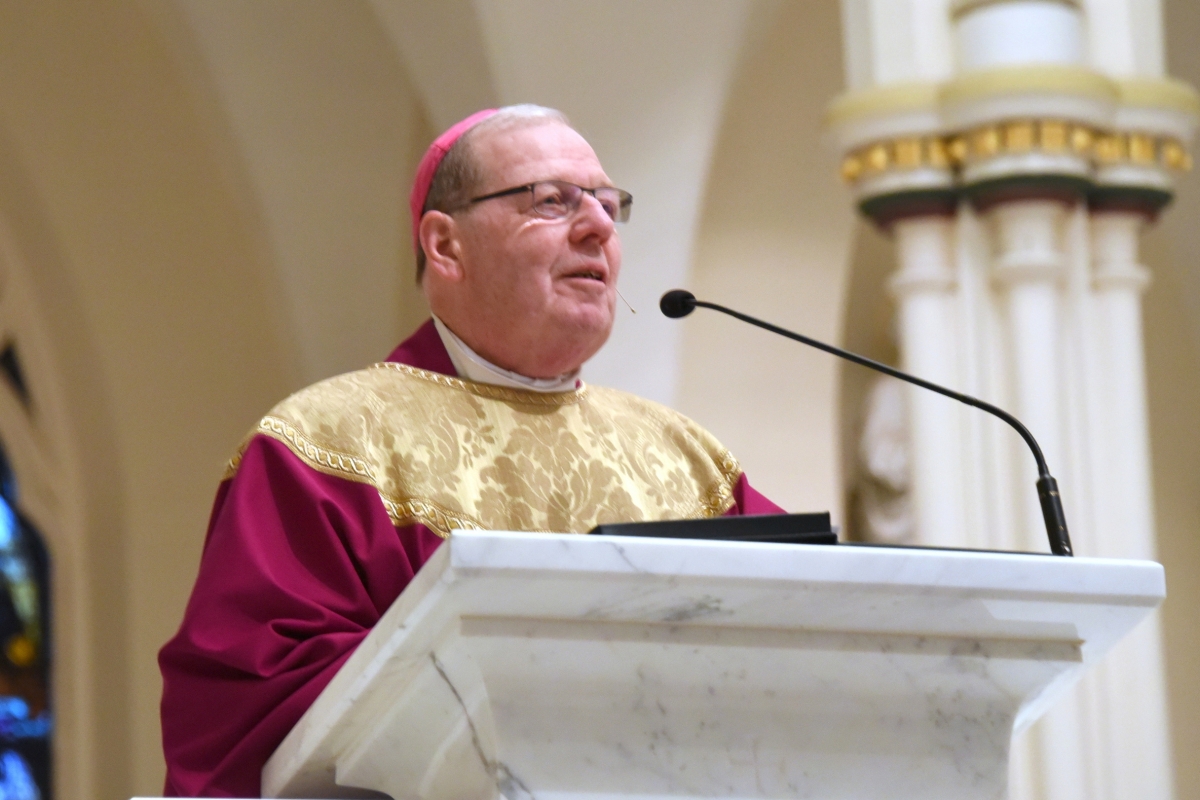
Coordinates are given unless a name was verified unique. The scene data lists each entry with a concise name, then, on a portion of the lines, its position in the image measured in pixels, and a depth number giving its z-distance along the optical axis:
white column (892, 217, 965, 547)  11.33
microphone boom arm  4.48
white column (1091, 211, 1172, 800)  10.99
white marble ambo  3.43
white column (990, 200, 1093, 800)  10.98
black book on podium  3.67
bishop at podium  4.66
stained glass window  17.62
